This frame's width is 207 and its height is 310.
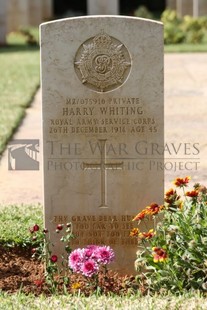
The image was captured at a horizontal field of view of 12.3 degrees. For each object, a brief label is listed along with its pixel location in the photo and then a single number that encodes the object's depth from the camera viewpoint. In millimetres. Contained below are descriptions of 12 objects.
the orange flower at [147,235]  5535
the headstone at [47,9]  35444
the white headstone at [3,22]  26109
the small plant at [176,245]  5340
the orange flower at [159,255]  5211
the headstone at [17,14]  32469
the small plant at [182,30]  24375
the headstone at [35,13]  33562
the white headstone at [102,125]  5859
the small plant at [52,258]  5742
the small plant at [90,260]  5430
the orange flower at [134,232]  5745
